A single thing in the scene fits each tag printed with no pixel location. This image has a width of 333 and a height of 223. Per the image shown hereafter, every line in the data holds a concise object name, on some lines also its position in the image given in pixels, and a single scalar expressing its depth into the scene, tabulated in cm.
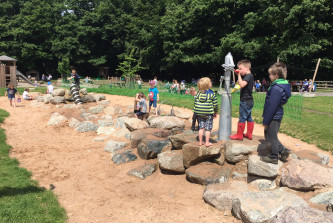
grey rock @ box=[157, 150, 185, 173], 606
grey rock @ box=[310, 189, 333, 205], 435
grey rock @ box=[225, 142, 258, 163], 553
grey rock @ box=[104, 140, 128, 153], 820
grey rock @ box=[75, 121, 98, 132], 1054
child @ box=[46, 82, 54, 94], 1796
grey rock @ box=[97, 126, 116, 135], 1003
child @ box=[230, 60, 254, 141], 539
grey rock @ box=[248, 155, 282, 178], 500
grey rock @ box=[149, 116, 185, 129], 874
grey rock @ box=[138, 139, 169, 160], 705
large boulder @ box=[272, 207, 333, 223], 342
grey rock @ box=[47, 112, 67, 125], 1129
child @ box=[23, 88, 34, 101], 1650
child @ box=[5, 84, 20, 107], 1456
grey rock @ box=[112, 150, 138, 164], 727
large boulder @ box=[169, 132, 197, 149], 632
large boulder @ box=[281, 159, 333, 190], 470
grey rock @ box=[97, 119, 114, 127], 1073
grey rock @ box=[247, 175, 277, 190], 502
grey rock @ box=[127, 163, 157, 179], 635
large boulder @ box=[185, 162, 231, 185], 544
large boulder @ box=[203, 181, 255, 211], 474
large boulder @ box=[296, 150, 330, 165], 570
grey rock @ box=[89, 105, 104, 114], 1317
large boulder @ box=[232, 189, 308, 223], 407
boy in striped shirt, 555
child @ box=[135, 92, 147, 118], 1041
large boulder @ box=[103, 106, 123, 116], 1257
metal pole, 579
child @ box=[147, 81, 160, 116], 1055
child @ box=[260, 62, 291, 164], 462
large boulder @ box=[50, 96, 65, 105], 1517
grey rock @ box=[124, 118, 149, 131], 913
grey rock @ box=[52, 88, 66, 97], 1619
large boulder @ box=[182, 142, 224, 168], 559
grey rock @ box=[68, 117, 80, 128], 1110
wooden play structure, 2266
